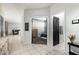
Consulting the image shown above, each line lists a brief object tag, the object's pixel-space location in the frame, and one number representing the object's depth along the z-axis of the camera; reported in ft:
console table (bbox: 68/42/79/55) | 3.41
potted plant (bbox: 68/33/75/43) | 3.42
